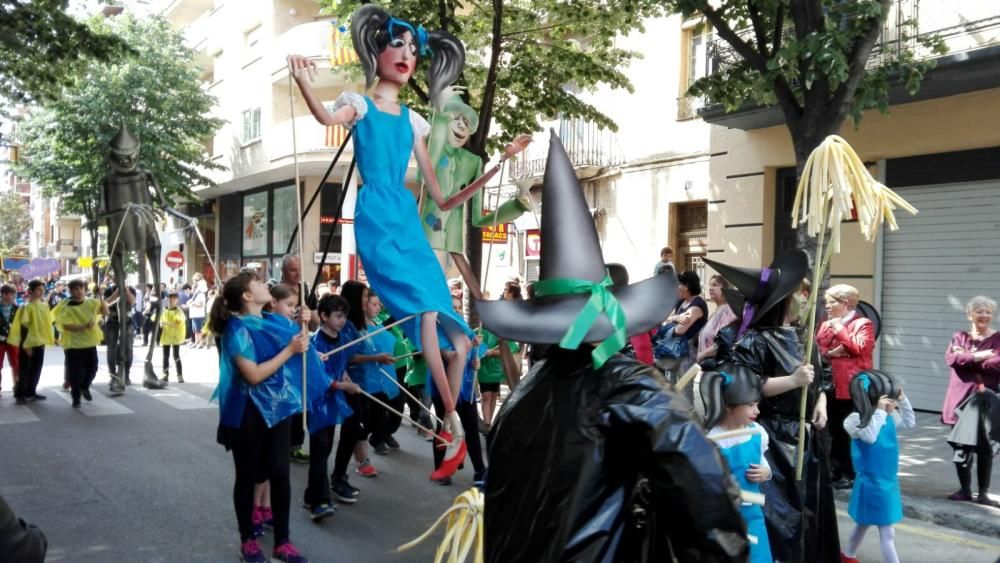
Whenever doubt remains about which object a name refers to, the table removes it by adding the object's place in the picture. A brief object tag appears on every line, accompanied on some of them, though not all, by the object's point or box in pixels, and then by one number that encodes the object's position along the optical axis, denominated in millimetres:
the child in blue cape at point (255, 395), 4715
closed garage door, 10812
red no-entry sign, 21000
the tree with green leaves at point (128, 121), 25484
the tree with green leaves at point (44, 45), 10516
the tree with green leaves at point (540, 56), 11641
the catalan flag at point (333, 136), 23094
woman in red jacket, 7023
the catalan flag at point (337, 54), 19608
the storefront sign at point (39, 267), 26547
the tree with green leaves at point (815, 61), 7367
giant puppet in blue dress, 3967
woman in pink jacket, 6836
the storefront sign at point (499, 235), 10172
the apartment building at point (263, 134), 23500
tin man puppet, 10680
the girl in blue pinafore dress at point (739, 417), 3635
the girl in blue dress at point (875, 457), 4793
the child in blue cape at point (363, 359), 6418
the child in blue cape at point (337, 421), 5844
